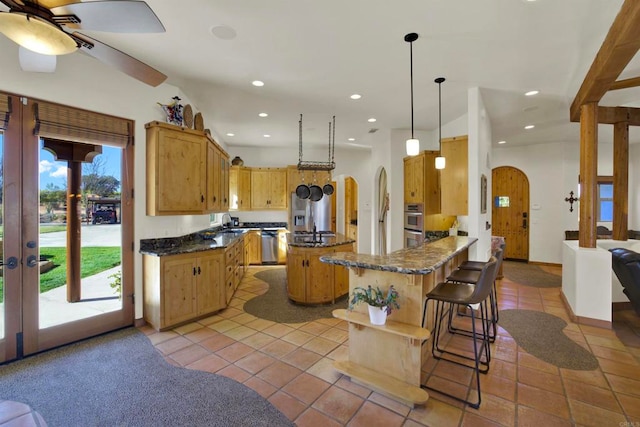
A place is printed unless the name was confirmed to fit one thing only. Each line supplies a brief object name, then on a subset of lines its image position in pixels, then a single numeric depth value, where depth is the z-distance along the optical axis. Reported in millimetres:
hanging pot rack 4273
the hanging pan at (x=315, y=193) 4629
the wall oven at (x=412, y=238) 4884
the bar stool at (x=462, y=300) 1973
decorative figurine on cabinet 3391
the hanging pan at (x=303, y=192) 4652
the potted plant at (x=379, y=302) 2027
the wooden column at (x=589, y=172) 3420
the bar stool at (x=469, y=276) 2586
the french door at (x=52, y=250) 2432
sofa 2771
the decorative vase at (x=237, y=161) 6500
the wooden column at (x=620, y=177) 3812
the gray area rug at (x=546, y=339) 2510
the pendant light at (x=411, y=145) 2844
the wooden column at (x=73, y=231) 2852
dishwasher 6391
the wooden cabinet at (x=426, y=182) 4812
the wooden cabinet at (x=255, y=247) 6377
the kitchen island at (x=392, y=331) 1979
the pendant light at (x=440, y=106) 3413
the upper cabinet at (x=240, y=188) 6500
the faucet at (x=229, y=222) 6406
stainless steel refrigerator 6691
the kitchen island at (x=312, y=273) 3809
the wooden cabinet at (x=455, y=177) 4145
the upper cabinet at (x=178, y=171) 3148
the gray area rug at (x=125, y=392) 1839
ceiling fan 1461
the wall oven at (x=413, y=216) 4900
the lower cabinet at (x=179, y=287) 3061
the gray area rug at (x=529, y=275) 5082
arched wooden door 6863
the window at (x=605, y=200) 6445
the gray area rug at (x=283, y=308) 3504
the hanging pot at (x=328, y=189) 5330
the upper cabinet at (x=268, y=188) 6672
